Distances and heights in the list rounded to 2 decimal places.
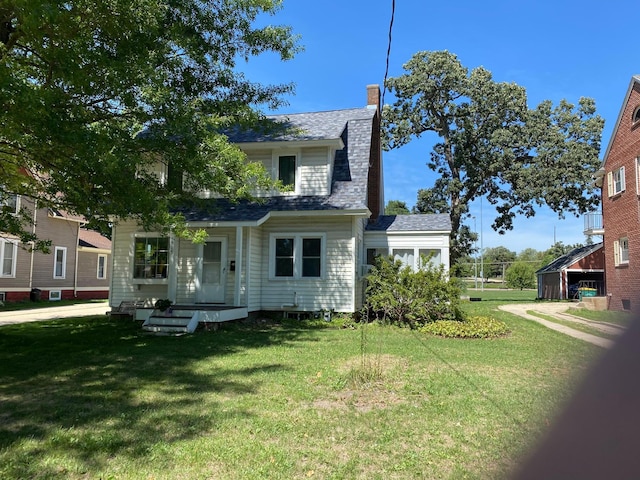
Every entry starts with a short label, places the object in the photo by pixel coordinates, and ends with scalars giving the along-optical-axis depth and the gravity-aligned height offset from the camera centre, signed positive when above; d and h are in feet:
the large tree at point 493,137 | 93.40 +29.15
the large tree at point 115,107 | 25.04 +10.74
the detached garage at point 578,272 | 109.40 +1.20
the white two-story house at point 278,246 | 48.14 +3.03
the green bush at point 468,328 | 38.52 -4.46
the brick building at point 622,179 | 59.67 +13.57
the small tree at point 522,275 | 200.80 +0.66
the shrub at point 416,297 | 43.75 -2.01
